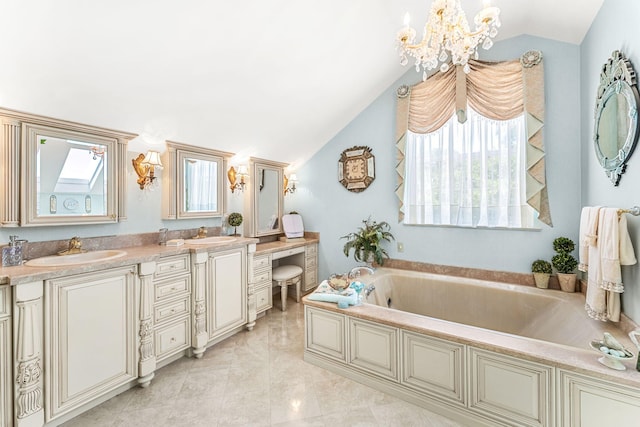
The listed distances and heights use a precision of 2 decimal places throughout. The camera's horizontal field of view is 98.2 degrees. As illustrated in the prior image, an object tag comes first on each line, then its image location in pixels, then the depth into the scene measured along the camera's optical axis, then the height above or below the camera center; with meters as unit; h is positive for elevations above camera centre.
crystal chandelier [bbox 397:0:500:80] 1.60 +1.07
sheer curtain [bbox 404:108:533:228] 2.69 +0.41
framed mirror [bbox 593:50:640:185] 1.52 +0.60
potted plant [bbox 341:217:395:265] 3.34 -0.35
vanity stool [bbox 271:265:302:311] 3.41 -0.80
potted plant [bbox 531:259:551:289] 2.52 -0.54
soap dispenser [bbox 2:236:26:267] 1.68 -0.24
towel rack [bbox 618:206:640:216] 1.48 +0.01
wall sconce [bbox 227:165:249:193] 3.36 +0.47
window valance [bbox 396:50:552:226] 2.56 +1.16
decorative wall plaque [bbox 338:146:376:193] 3.62 +0.61
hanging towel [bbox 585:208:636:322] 1.58 -0.29
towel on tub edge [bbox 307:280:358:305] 2.25 -0.69
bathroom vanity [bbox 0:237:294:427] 1.50 -0.75
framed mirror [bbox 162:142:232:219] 2.72 +0.34
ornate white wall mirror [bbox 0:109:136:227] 1.81 +0.31
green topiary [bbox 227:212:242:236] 3.29 -0.07
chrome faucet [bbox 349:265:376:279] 2.89 -0.63
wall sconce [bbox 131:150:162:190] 2.50 +0.44
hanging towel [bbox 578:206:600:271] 1.77 -0.13
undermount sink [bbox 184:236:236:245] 2.80 -0.28
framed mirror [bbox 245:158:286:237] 3.57 +0.21
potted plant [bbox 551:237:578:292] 2.39 -0.44
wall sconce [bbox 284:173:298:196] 4.17 +0.47
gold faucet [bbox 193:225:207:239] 3.00 -0.21
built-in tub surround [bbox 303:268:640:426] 1.38 -0.91
